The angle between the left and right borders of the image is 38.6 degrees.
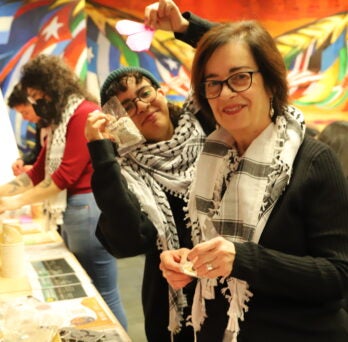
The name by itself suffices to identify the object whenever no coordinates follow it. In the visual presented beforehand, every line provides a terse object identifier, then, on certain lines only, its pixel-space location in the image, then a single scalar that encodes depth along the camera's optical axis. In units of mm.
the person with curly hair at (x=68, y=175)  2293
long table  1540
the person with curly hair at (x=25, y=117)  2773
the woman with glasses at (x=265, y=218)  1018
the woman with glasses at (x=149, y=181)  1370
